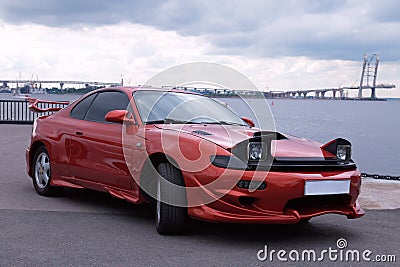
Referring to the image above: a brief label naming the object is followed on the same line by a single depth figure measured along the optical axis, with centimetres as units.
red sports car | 543
